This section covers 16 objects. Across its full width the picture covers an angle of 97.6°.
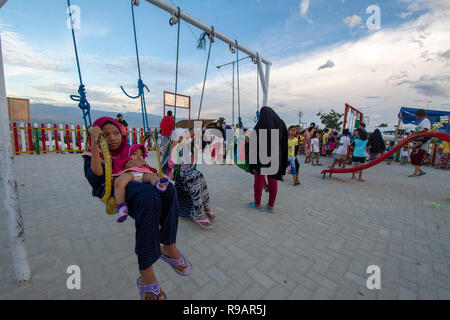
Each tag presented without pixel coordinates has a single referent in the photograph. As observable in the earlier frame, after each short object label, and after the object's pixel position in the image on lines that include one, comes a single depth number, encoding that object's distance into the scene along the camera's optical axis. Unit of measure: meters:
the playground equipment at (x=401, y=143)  4.27
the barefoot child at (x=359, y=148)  6.09
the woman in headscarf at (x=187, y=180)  2.90
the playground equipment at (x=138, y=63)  1.65
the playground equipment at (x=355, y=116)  11.53
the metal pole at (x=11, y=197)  1.70
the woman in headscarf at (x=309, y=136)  9.09
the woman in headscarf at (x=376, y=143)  6.86
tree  40.59
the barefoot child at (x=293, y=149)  5.20
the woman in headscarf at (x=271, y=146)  3.51
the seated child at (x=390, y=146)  11.34
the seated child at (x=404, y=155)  10.89
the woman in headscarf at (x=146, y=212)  1.53
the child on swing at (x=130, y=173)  1.65
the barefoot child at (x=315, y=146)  9.23
